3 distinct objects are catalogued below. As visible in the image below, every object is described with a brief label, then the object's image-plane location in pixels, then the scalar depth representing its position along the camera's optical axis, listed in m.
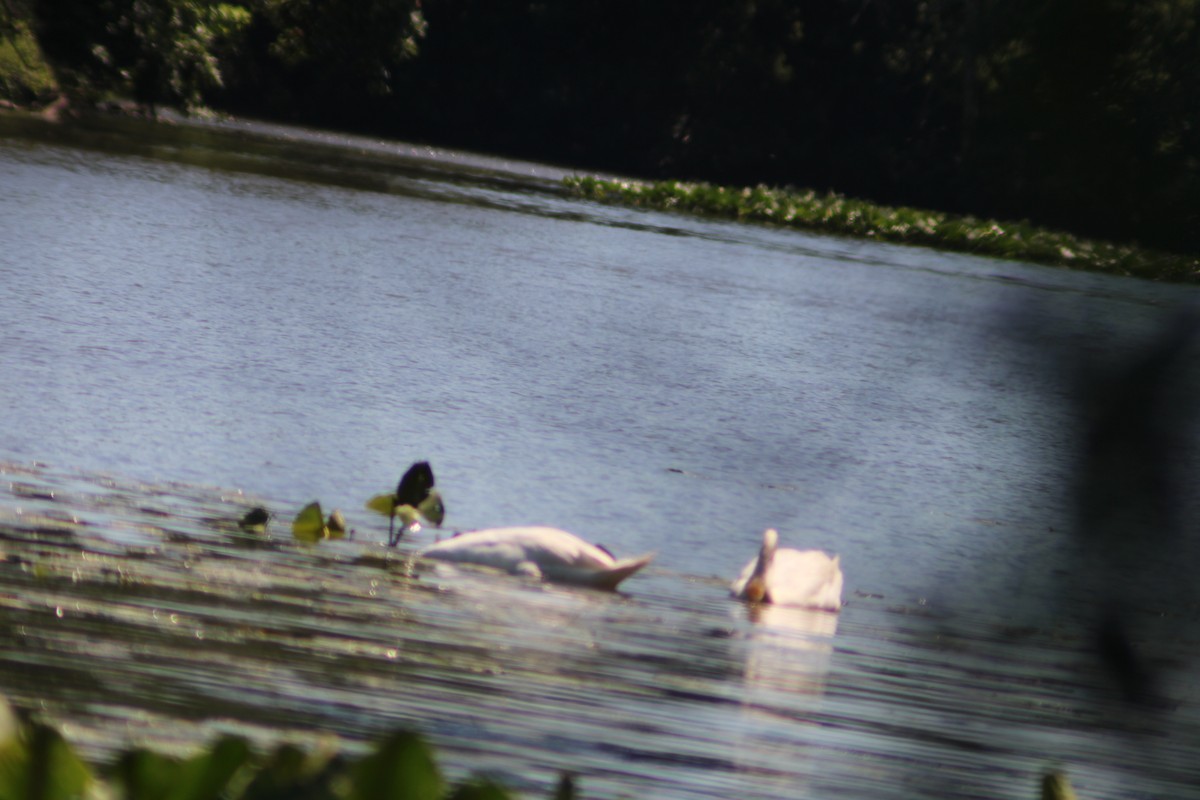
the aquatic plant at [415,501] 52.94
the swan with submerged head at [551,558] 52.49
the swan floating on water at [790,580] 52.56
